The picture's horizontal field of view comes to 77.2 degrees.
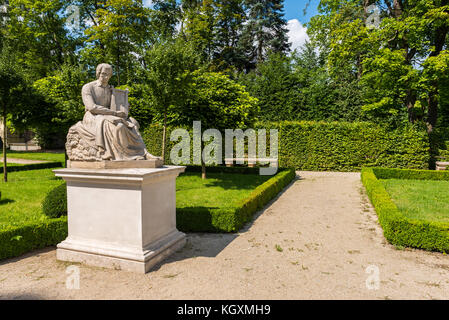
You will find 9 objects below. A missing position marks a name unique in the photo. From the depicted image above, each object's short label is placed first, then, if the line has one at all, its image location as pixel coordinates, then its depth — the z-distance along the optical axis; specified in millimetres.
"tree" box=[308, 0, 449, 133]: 15281
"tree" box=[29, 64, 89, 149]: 11969
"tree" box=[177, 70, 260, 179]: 12883
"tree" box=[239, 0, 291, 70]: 32906
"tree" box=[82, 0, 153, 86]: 21922
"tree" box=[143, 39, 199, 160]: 10531
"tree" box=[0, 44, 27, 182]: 11914
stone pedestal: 4660
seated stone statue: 5145
